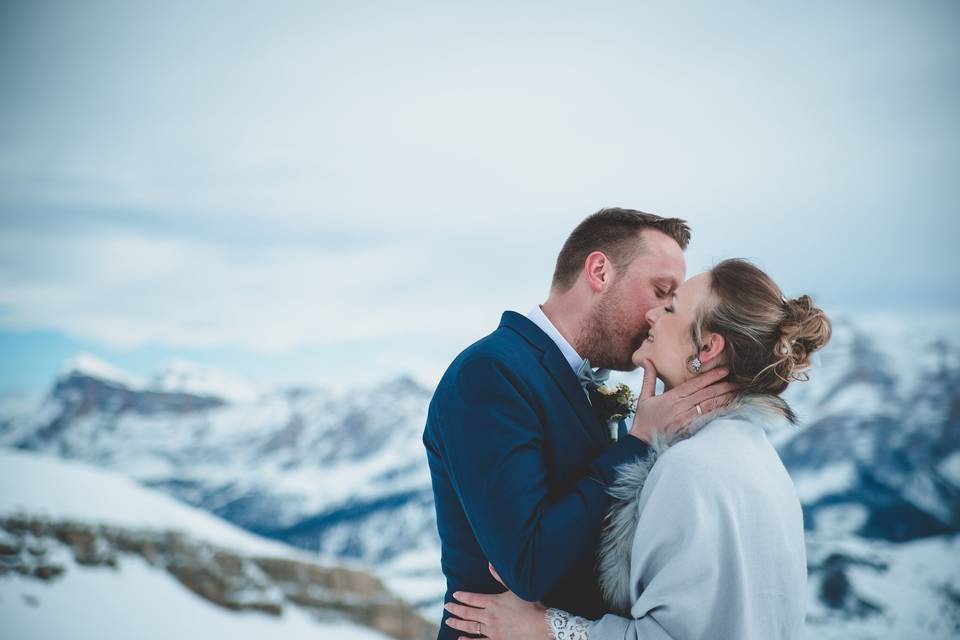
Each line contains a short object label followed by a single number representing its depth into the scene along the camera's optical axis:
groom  2.89
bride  2.60
